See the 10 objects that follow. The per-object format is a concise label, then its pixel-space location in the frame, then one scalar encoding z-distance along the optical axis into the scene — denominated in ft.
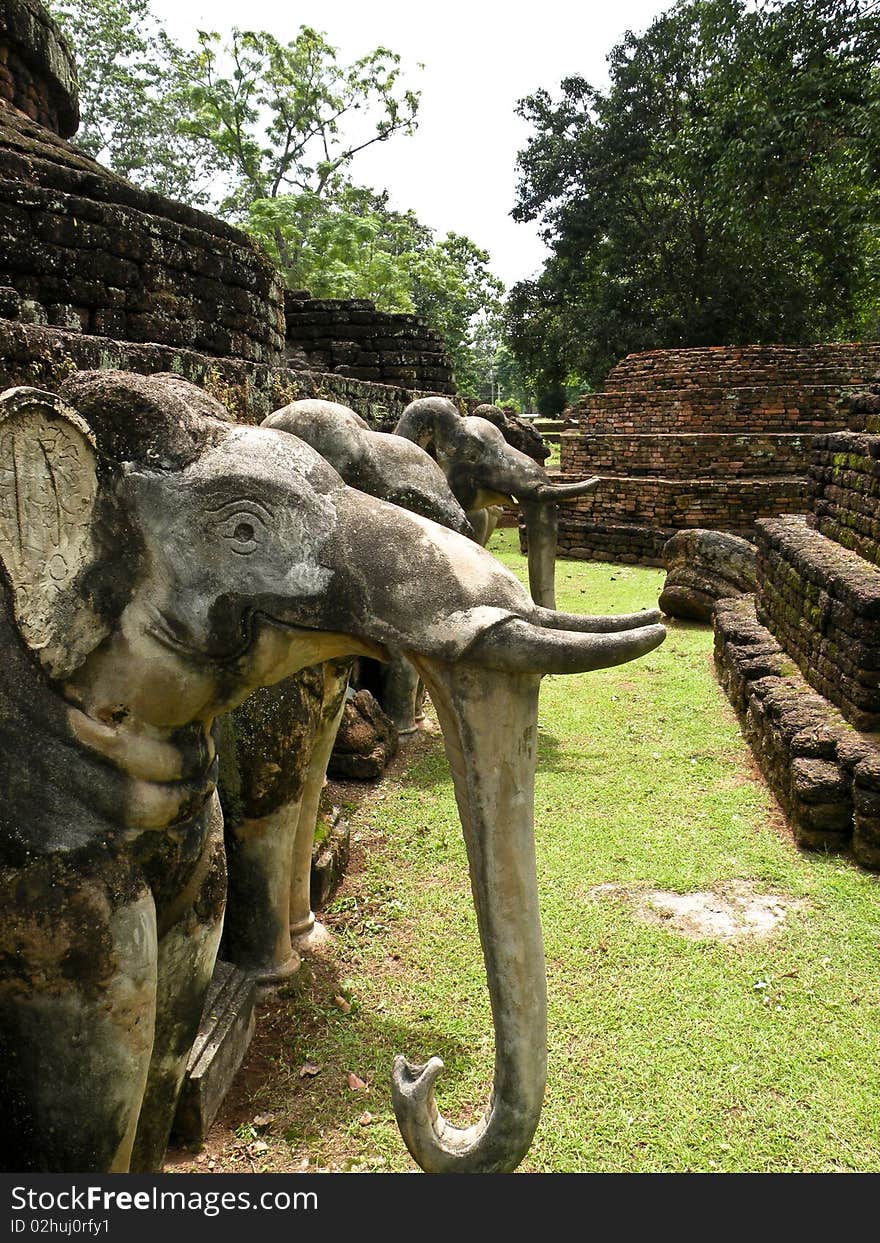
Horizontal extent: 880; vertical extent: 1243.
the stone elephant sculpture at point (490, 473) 15.28
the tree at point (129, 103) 95.91
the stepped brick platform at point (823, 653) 15.12
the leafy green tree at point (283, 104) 76.13
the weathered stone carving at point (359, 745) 17.39
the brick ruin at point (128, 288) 8.87
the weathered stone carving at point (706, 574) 31.30
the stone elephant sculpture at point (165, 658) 4.08
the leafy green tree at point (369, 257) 73.82
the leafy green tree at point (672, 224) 47.98
